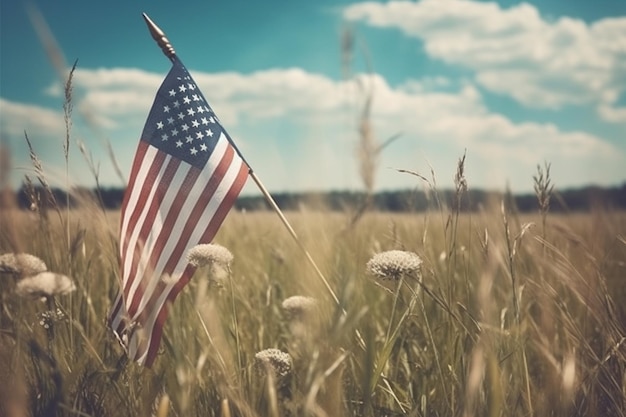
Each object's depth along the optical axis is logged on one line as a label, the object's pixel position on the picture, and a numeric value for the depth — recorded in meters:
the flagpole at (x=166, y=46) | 1.97
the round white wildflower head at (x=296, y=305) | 1.74
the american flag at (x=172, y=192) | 1.82
